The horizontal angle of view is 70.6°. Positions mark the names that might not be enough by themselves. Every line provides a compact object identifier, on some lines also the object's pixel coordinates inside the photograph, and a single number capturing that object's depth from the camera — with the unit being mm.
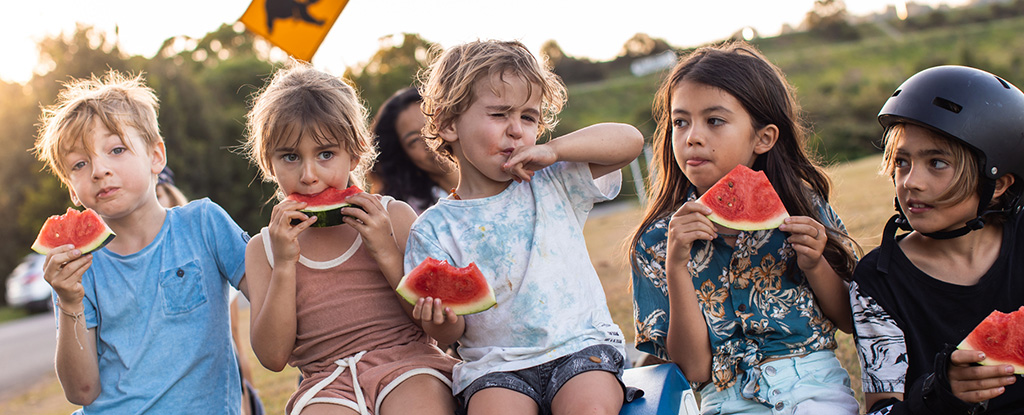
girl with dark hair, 2859
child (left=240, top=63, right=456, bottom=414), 2887
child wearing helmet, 2654
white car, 24094
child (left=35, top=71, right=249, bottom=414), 3135
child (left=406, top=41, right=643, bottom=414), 2830
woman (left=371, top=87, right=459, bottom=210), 5375
